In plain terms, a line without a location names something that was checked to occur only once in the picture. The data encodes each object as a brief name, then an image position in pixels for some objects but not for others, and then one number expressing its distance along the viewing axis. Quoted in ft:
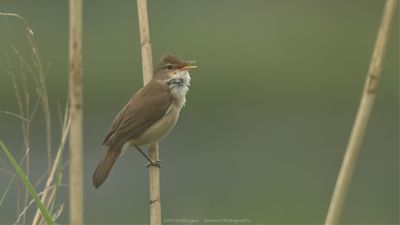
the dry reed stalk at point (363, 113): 18.58
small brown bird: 32.07
